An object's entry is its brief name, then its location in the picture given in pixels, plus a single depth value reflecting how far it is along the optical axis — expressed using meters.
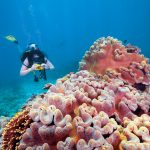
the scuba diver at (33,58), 3.90
